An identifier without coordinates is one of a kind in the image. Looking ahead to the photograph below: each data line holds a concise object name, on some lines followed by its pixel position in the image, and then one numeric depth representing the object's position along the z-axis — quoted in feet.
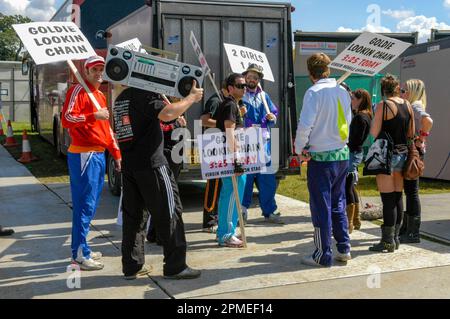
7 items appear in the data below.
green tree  215.31
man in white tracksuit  16.46
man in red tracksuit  16.34
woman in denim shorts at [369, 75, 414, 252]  18.33
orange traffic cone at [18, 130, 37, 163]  45.52
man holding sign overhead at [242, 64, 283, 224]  21.91
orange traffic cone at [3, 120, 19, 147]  56.03
